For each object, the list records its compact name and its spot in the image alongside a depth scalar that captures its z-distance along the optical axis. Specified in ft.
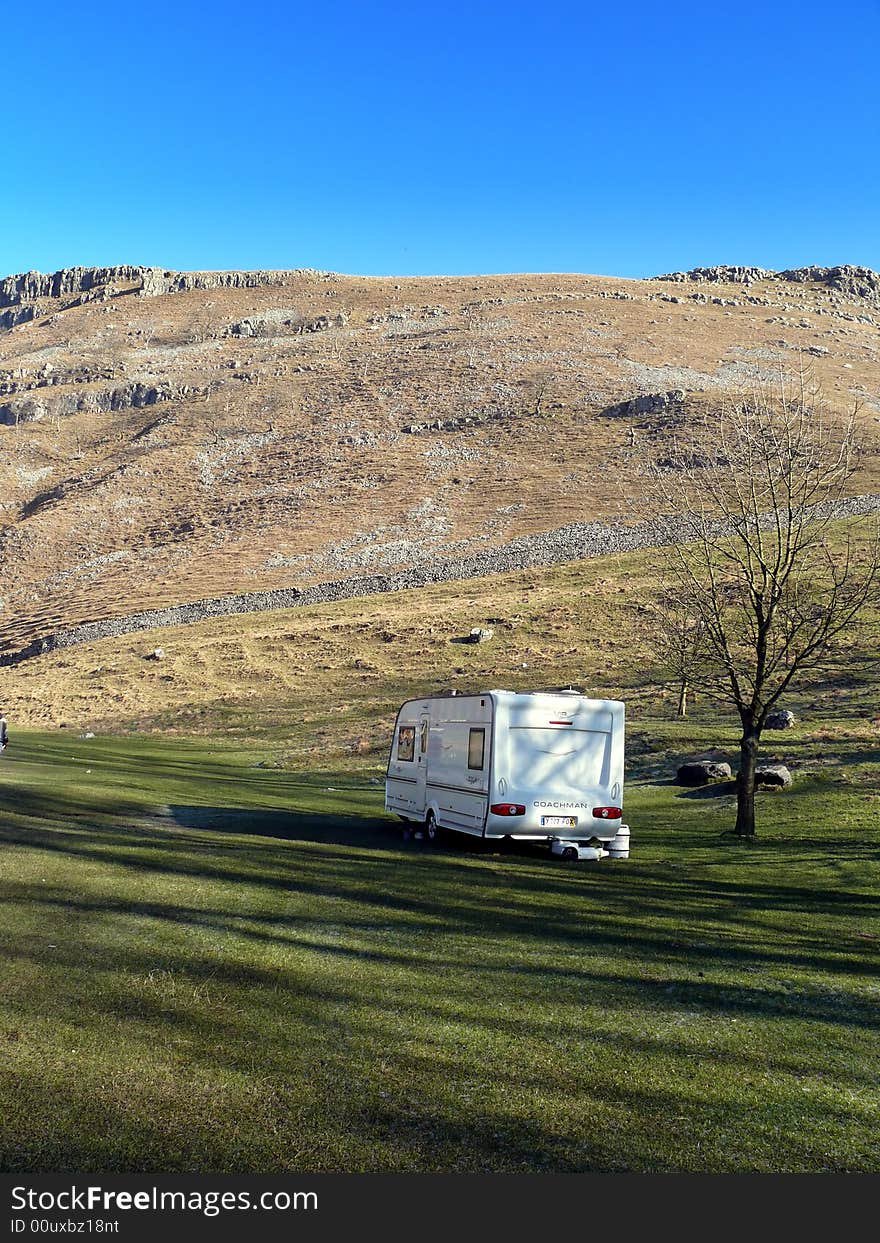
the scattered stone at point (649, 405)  355.56
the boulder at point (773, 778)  86.02
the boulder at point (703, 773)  92.80
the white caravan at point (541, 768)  58.29
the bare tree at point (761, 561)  68.44
